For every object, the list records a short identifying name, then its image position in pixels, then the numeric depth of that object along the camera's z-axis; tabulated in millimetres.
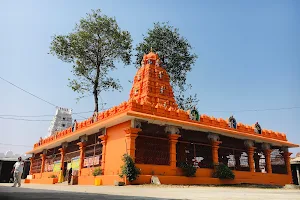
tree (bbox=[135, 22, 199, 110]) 28094
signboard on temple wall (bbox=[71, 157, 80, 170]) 18156
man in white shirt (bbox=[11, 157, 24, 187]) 12734
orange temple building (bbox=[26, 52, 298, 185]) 13852
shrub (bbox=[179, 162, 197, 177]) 14702
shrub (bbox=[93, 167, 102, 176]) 14811
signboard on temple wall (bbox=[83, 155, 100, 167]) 16328
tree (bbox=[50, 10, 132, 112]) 23500
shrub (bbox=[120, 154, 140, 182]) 12344
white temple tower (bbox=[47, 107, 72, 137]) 60750
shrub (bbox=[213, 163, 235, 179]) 15994
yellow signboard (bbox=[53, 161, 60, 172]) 21734
